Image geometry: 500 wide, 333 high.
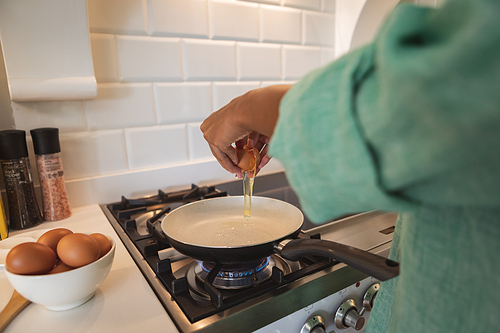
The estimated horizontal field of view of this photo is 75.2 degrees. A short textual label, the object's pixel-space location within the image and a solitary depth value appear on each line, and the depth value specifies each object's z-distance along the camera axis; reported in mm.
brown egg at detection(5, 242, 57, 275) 446
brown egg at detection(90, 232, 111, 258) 515
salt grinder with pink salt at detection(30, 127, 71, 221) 798
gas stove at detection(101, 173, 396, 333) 486
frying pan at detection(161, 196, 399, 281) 466
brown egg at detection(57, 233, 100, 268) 467
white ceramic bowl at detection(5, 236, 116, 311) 442
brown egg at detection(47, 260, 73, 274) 461
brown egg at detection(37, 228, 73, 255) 504
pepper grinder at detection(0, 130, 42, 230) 754
